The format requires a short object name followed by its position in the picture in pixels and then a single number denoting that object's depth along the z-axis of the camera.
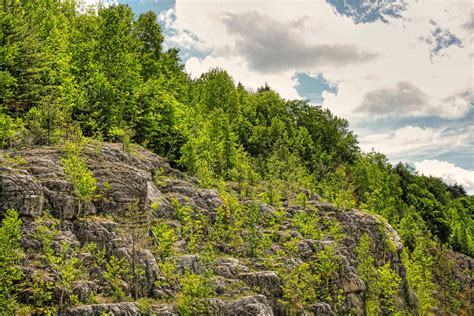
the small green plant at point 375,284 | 49.56
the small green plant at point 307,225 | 49.41
